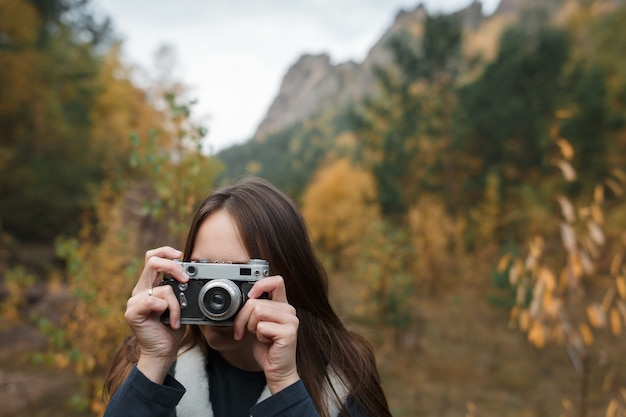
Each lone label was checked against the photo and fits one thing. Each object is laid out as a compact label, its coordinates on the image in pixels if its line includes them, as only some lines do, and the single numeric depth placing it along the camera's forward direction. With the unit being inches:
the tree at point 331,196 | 686.1
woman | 38.2
